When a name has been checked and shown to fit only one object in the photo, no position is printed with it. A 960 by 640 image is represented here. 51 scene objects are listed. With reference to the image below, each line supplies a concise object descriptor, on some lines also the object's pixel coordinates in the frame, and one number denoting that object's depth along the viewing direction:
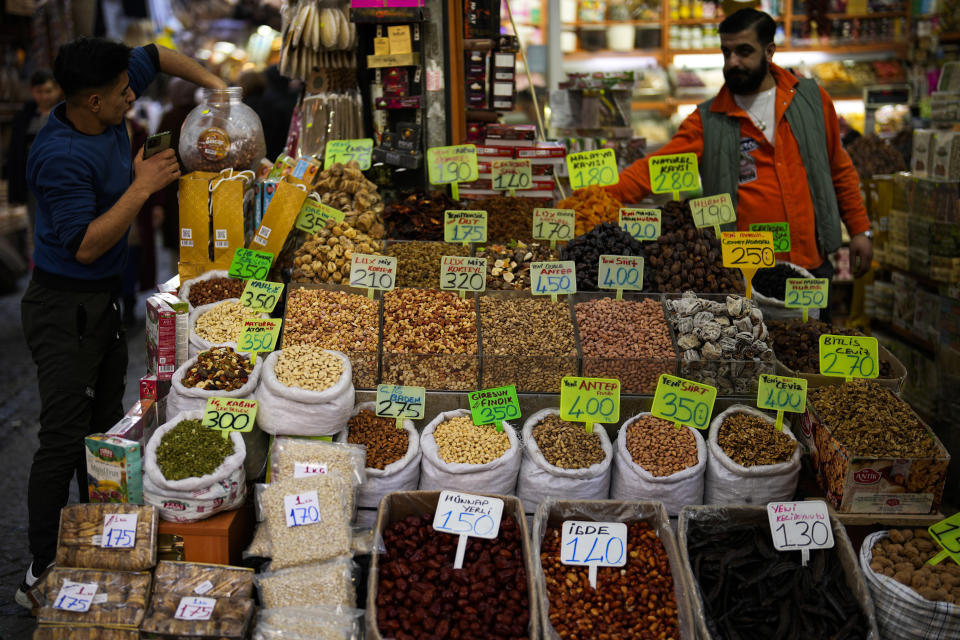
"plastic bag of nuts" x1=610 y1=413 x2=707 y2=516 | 2.40
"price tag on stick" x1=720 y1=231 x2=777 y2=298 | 3.02
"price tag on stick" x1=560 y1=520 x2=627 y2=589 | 2.22
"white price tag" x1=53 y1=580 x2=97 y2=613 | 2.10
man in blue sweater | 2.57
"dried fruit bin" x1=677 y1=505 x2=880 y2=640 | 2.06
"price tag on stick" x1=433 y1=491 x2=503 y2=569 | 2.23
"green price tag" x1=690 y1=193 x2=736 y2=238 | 3.26
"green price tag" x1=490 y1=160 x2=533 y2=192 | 3.58
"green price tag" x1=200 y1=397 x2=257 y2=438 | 2.36
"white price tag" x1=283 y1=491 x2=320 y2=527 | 2.20
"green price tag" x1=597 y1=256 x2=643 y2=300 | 2.89
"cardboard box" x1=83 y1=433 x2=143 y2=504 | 2.27
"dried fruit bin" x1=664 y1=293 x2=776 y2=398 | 2.62
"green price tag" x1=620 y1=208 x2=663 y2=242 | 3.21
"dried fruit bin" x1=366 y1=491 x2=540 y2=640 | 2.10
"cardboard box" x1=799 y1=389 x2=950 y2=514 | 2.31
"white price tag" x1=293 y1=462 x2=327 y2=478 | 2.29
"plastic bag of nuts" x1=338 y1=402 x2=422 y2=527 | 2.41
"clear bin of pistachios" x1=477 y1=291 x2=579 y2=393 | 2.62
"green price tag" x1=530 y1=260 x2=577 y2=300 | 2.84
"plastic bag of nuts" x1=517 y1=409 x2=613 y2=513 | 2.40
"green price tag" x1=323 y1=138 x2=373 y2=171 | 3.60
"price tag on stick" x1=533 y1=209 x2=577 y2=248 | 3.23
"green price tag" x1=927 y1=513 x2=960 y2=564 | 2.21
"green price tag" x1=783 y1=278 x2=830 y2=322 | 2.96
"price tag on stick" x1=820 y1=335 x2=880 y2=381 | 2.70
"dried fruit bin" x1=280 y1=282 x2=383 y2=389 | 2.64
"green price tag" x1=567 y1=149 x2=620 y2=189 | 3.55
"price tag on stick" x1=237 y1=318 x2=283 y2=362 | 2.62
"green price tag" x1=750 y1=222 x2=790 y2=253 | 3.36
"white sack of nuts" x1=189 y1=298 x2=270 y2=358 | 2.74
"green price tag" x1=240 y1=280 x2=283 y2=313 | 2.84
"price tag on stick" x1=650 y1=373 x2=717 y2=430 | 2.50
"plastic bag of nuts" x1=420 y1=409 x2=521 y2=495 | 2.39
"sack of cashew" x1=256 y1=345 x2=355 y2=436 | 2.36
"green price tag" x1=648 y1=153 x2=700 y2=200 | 3.53
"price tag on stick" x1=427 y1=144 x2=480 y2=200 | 3.47
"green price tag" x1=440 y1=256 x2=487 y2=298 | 2.89
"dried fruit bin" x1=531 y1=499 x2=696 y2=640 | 2.16
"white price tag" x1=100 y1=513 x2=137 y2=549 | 2.19
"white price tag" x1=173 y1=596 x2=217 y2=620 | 2.07
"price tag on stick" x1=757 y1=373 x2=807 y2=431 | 2.53
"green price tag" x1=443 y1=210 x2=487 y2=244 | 3.15
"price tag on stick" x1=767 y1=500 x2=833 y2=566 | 2.26
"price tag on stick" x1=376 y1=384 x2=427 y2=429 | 2.55
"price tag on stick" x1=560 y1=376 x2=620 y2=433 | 2.52
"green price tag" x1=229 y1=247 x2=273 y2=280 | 3.04
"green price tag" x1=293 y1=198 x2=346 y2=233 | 3.19
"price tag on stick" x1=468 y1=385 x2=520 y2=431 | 2.53
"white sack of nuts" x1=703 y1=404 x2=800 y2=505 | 2.39
